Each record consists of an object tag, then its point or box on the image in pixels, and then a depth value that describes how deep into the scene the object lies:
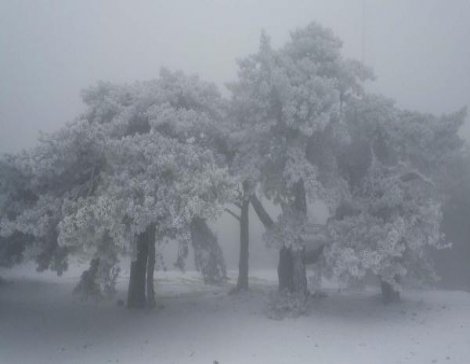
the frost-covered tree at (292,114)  15.13
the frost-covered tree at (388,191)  14.86
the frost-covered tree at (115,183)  12.64
